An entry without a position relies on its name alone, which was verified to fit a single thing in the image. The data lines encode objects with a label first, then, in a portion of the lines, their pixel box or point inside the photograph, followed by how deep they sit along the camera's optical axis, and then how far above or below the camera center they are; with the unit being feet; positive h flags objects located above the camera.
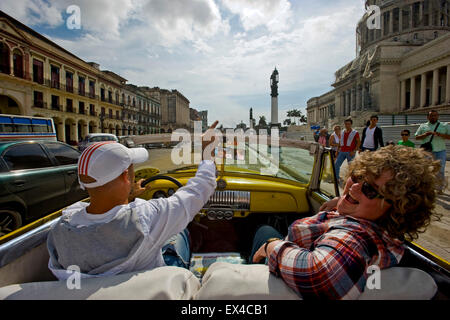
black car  11.20 -2.00
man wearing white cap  3.40 -1.25
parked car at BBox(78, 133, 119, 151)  52.06 +1.31
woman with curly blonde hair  2.94 -1.27
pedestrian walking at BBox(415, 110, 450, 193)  17.12 +0.56
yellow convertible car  2.93 -1.83
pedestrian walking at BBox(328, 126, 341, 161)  23.62 +0.53
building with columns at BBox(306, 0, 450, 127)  119.96 +44.64
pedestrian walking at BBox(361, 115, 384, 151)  20.45 +0.61
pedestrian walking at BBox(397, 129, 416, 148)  19.47 +0.49
